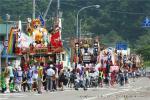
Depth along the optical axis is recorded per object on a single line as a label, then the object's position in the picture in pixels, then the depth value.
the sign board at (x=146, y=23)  72.82
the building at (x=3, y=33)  86.12
